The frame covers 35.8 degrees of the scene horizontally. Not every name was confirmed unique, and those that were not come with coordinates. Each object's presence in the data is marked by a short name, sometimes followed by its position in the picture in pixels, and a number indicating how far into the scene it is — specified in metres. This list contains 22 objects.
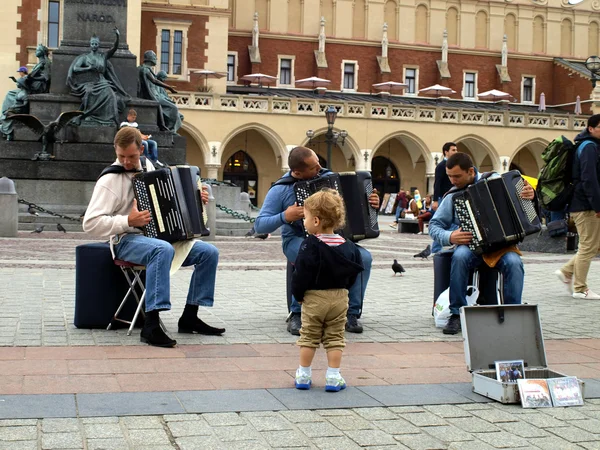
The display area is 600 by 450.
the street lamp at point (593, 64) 21.36
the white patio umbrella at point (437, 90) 54.06
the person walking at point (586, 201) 8.96
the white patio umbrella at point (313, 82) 51.94
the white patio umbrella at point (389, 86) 53.30
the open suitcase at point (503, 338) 5.09
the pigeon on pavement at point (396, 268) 11.28
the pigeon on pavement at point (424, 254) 14.79
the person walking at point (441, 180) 10.26
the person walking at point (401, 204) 33.27
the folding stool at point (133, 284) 6.42
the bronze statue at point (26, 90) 18.48
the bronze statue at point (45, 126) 18.00
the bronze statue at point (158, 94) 19.33
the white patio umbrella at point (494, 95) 55.25
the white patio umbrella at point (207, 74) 47.66
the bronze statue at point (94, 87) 18.22
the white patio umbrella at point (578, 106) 54.92
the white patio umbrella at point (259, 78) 50.78
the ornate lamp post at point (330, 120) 29.04
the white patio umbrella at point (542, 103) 56.94
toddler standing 5.02
